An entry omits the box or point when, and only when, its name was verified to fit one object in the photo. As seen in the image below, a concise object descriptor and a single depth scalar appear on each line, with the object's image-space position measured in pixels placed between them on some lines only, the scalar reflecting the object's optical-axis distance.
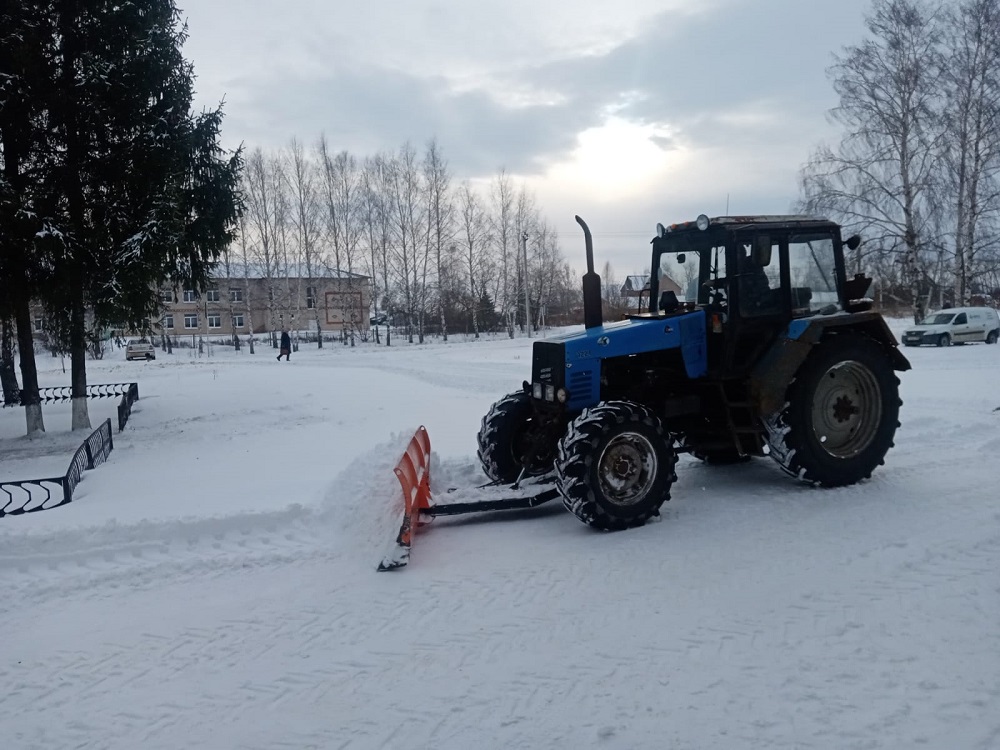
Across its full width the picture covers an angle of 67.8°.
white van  28.38
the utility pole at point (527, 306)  50.72
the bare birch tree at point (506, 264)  56.00
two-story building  51.44
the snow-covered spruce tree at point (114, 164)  13.27
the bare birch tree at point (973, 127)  27.16
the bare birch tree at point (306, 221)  49.69
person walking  39.62
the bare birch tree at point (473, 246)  53.94
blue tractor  6.68
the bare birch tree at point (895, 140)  27.95
